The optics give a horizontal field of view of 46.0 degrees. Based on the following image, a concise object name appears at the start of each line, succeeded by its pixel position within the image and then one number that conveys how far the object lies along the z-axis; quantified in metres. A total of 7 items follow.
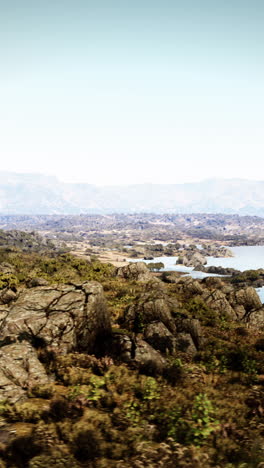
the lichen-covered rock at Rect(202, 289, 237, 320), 28.96
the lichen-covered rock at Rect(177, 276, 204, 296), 34.62
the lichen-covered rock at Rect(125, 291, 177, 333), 19.02
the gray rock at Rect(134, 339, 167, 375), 12.40
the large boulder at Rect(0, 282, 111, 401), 10.62
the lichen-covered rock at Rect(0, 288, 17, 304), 23.78
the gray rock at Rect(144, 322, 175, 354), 16.11
